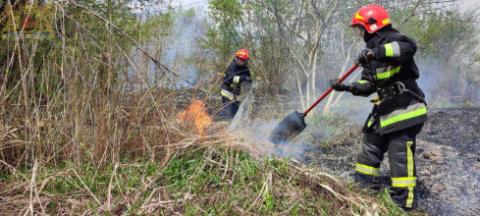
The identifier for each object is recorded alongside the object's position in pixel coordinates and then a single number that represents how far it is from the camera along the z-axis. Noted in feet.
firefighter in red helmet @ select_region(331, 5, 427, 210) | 11.34
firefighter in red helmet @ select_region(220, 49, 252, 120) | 24.17
